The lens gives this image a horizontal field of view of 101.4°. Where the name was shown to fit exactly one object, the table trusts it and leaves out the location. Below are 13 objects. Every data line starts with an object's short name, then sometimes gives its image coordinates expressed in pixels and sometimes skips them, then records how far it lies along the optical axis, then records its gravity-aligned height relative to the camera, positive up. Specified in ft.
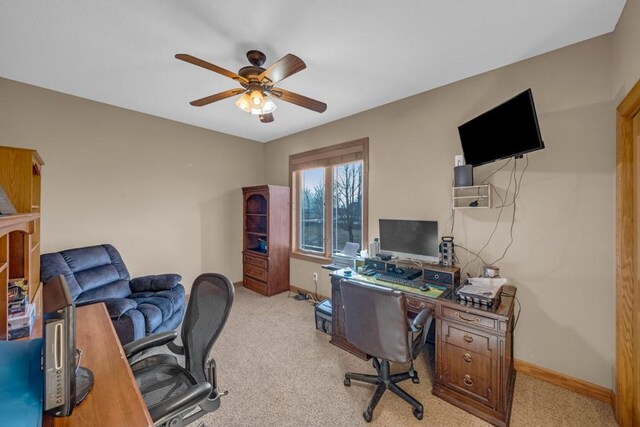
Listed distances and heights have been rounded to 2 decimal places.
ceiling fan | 5.87 +3.25
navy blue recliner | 7.63 -2.68
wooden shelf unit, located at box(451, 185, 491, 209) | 7.79 +0.48
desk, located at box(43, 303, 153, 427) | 3.11 -2.45
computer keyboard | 7.77 -2.12
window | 11.79 +0.69
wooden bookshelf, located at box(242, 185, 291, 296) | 13.61 -1.43
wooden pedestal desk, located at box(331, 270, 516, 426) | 5.74 -3.35
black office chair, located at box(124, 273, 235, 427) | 4.54 -2.62
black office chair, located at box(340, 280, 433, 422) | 5.66 -2.65
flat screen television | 5.86 +2.02
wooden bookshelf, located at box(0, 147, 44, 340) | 6.23 +0.46
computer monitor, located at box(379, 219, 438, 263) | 8.55 -0.91
